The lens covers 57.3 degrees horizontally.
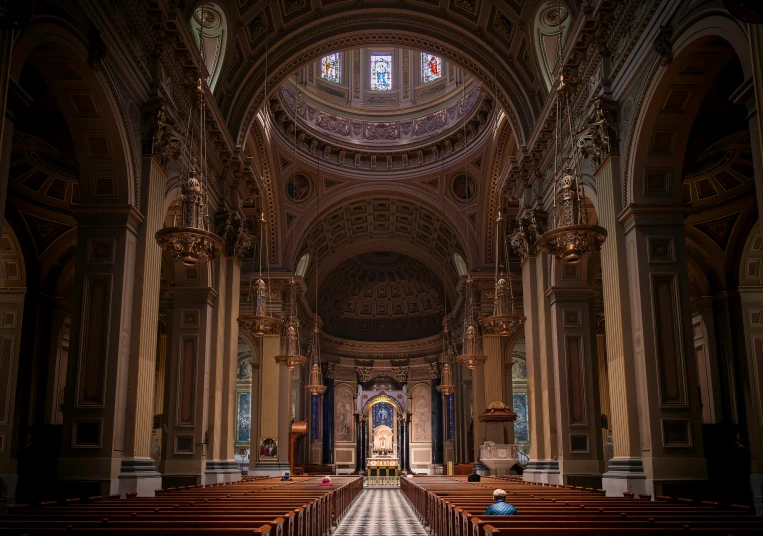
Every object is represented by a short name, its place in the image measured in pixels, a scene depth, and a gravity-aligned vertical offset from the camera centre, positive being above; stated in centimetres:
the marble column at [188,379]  1286 +72
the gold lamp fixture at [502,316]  1329 +186
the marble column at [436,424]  3152 -35
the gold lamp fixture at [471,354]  1717 +150
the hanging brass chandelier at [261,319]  1353 +187
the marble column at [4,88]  586 +273
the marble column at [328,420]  3156 -14
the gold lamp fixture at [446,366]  2250 +206
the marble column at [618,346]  929 +96
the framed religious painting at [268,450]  2073 -95
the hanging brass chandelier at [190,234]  834 +216
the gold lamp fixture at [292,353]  1706 +158
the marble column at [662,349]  889 +85
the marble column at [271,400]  2130 +53
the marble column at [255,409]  2109 +26
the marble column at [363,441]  3391 -115
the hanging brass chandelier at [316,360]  2105 +184
